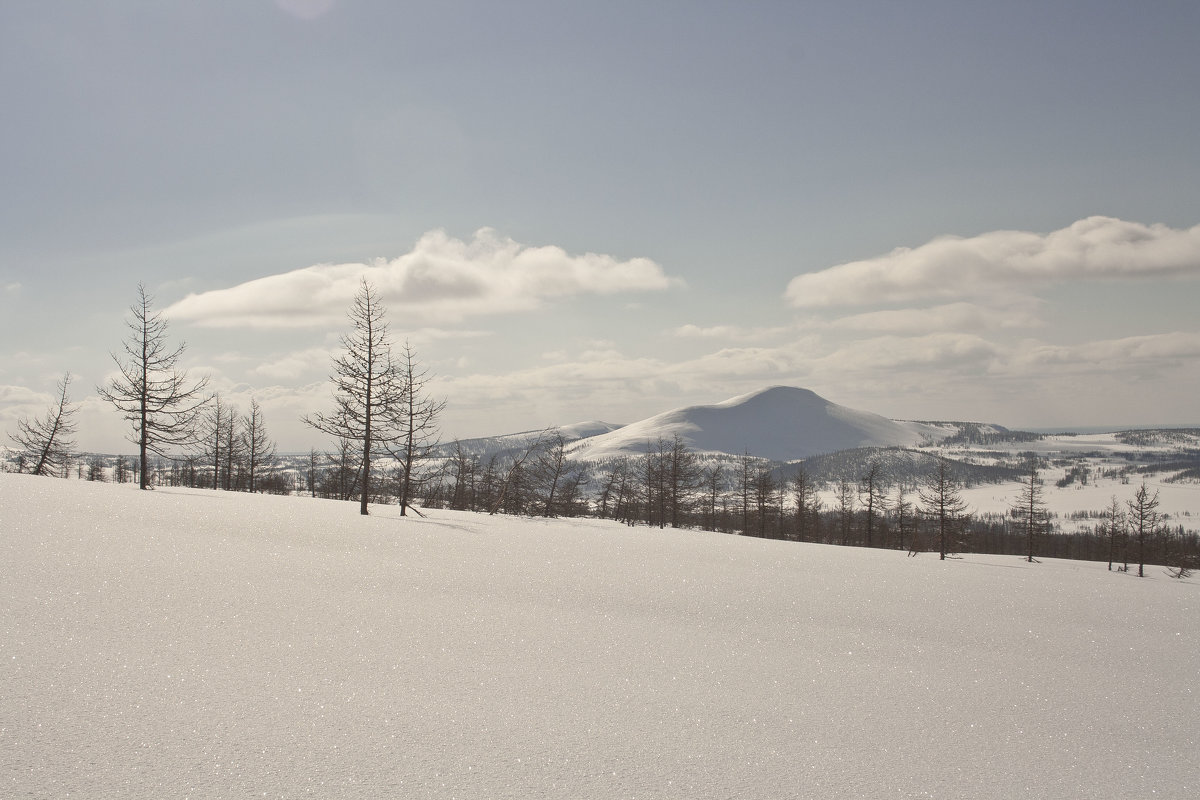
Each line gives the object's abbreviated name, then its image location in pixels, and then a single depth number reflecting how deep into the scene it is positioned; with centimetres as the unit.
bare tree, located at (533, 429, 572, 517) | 3691
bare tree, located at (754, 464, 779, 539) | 5366
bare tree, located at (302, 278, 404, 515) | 2236
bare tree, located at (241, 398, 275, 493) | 4497
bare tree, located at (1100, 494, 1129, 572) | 5525
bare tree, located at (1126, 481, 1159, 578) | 4856
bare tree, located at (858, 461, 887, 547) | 5315
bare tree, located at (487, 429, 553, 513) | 3219
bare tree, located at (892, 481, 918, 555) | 5344
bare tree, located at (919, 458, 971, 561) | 4047
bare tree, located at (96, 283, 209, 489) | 2473
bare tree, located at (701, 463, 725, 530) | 5400
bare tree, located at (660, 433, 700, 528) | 4419
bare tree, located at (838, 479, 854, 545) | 6357
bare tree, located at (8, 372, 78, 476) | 3866
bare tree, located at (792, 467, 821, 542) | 5691
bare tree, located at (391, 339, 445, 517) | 2373
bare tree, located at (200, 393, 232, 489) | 4366
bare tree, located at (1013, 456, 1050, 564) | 4841
